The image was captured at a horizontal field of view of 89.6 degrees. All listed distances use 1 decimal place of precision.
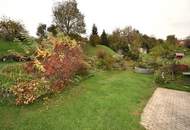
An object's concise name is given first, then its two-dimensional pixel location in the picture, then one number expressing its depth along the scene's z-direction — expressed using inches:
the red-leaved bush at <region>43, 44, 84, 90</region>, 198.6
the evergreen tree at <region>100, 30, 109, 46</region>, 685.7
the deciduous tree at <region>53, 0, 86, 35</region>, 516.0
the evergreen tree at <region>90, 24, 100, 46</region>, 618.2
